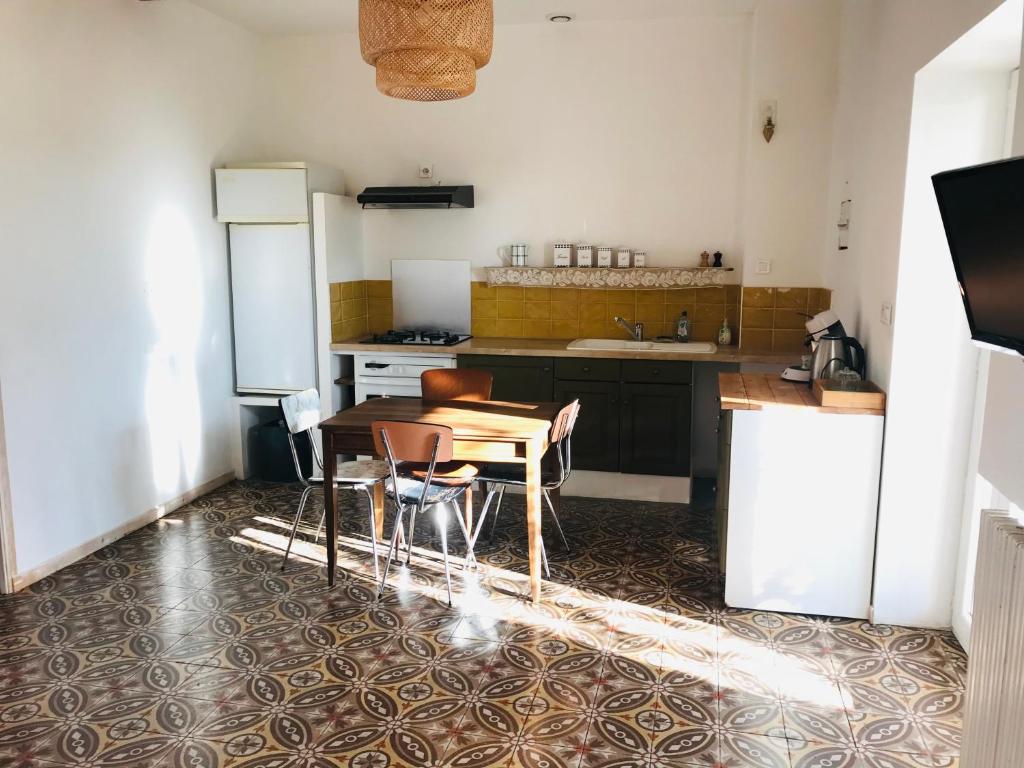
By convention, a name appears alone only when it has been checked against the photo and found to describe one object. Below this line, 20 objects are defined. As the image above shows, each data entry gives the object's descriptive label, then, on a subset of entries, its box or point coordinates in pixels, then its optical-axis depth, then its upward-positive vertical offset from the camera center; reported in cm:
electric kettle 396 -44
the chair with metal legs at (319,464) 426 -108
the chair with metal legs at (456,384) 486 -70
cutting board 362 -57
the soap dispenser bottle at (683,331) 584 -47
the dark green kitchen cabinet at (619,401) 535 -89
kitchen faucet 594 -47
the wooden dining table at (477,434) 382 -78
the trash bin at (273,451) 581 -130
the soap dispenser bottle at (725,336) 577 -50
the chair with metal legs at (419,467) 369 -100
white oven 572 -75
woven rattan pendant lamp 307 +80
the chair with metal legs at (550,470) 411 -108
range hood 568 +43
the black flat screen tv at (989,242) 179 +5
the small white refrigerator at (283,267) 564 -4
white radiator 205 -100
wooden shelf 574 -11
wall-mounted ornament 534 +91
